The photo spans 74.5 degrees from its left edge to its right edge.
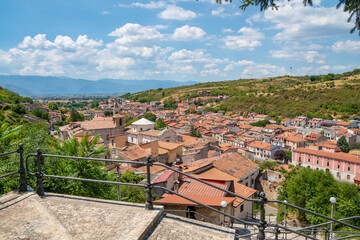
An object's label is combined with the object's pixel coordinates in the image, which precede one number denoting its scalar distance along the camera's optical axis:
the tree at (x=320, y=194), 18.52
